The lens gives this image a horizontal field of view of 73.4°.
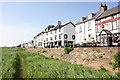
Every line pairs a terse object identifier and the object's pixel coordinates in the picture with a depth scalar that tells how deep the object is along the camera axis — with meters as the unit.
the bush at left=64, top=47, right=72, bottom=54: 17.62
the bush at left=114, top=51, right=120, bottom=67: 8.89
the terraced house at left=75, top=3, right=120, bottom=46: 17.60
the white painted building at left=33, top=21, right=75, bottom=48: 31.03
